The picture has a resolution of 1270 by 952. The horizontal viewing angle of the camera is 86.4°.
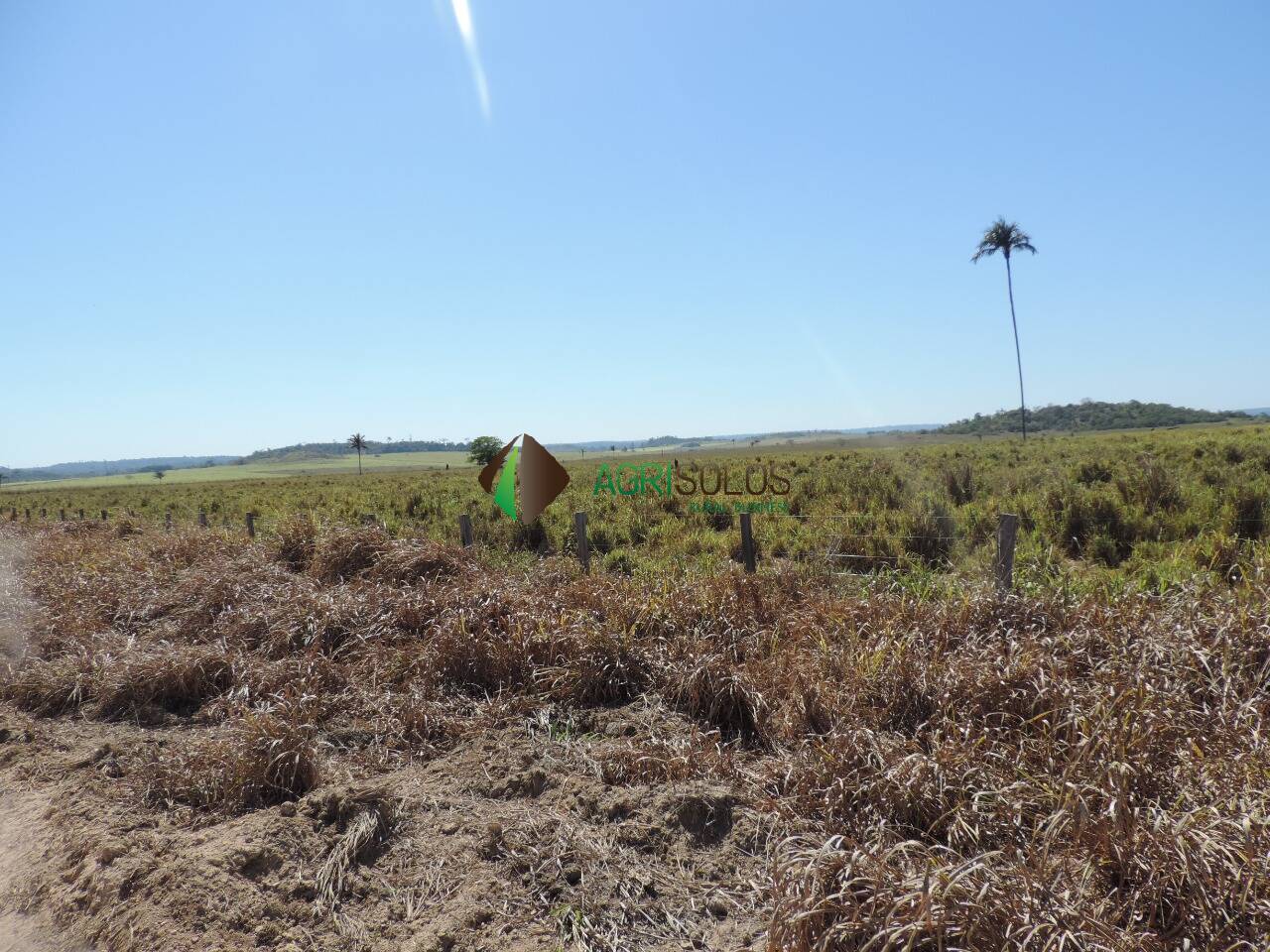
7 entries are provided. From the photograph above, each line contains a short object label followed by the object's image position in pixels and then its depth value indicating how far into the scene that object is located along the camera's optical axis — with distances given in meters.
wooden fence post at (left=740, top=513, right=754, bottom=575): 8.76
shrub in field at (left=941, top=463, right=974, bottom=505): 14.78
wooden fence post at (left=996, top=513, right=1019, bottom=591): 6.30
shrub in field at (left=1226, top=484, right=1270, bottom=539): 9.61
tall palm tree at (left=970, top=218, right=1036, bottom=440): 51.97
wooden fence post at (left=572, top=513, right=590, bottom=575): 9.83
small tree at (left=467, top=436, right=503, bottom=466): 62.50
